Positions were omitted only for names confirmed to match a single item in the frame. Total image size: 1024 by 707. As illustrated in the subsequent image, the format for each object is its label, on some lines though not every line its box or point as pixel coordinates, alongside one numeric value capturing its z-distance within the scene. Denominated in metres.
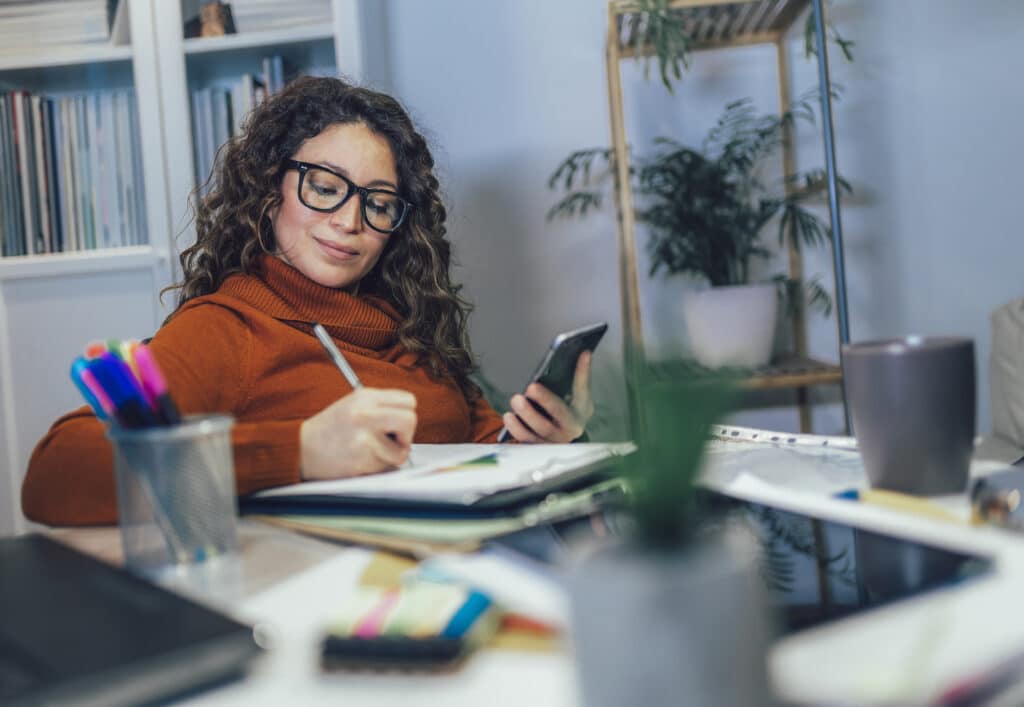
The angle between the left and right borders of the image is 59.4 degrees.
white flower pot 1.92
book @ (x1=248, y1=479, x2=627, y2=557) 0.54
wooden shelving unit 1.84
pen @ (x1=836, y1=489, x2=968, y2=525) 0.52
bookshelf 1.82
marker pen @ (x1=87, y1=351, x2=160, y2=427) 0.55
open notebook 0.61
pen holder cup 0.55
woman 1.12
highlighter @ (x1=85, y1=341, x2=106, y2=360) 0.57
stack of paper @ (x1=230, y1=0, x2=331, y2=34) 1.85
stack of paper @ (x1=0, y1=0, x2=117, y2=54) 1.85
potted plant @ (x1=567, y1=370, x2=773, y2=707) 0.27
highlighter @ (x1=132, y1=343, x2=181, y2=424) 0.56
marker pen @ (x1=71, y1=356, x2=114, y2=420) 0.56
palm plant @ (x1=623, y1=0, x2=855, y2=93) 1.78
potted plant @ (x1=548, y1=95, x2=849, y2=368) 1.93
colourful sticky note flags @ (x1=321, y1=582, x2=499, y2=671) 0.37
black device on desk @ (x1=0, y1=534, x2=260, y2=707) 0.34
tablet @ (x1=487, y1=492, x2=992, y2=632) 0.41
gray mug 0.57
